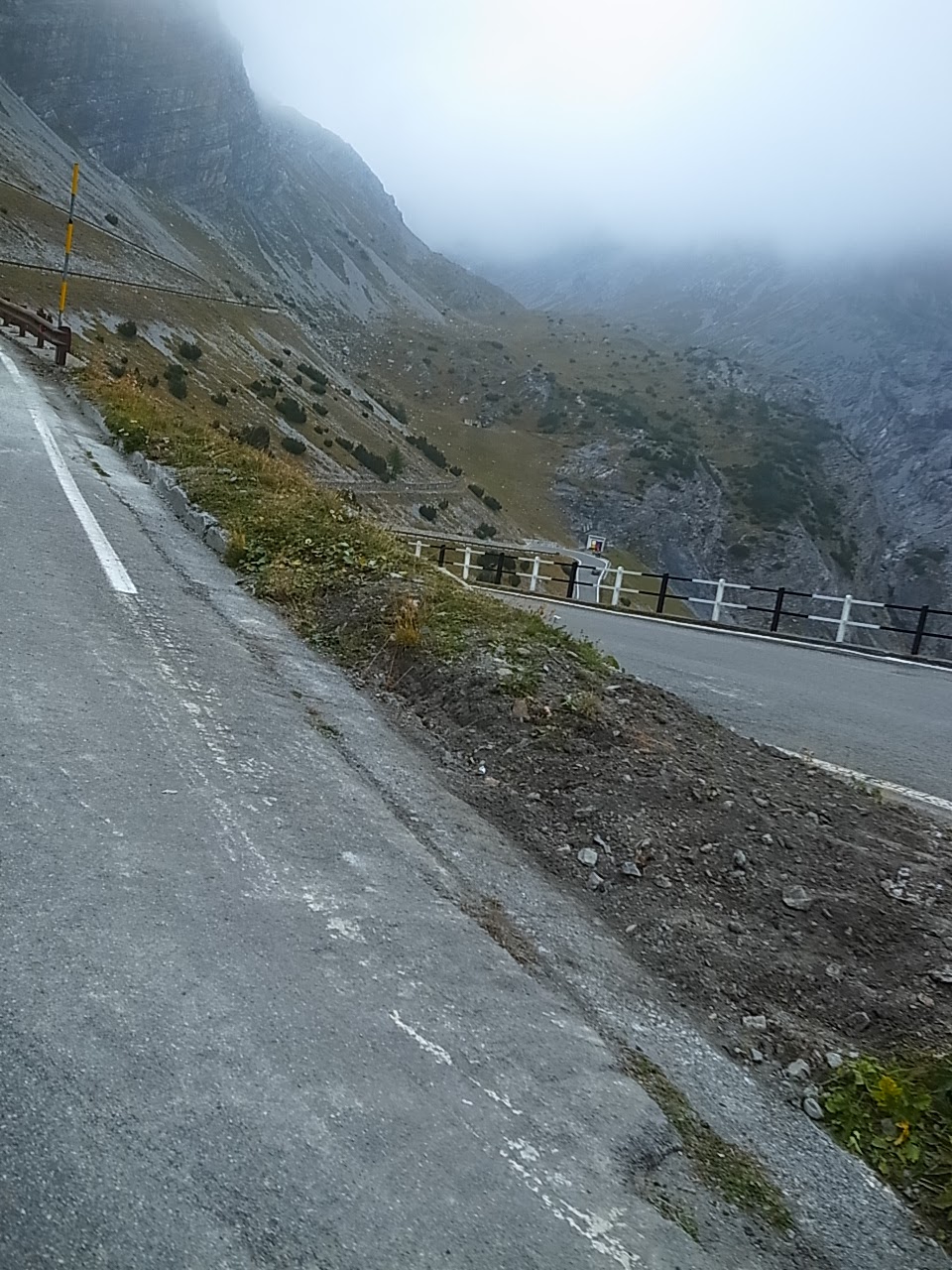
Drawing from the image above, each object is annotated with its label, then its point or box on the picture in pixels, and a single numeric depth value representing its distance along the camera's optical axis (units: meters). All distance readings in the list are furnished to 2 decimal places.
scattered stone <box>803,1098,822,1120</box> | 3.09
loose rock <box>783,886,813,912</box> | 4.30
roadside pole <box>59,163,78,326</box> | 20.71
